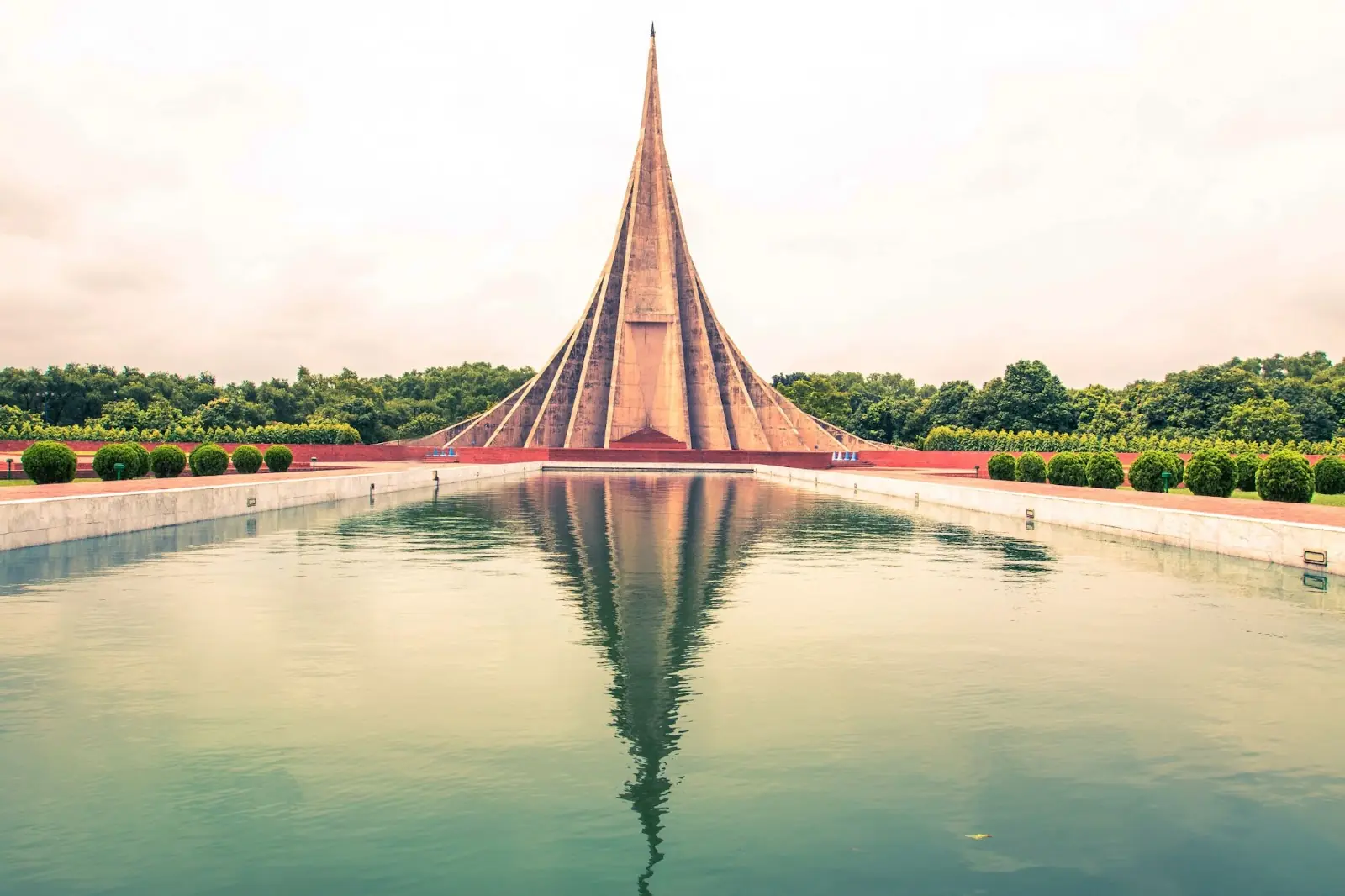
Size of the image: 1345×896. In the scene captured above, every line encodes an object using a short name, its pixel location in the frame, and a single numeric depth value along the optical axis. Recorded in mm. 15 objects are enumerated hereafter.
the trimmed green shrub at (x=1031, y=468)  25781
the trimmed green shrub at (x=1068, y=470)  23703
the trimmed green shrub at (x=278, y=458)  27062
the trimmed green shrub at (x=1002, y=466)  27819
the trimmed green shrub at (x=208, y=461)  23359
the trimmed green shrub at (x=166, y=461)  22156
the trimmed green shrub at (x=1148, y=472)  20875
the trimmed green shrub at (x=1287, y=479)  16688
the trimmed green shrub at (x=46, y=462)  18078
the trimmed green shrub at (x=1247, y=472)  21234
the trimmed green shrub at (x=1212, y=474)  18578
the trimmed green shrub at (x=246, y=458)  25188
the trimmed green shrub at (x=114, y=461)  20594
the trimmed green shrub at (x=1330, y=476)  19328
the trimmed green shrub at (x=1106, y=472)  22391
